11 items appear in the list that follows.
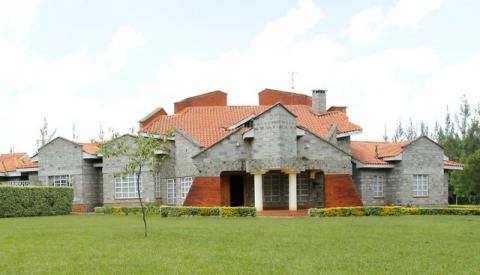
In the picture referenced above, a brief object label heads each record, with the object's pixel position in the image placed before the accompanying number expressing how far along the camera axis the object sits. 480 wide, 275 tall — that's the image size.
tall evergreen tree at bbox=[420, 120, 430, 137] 94.94
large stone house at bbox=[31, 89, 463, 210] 36.25
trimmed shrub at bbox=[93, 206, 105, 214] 40.66
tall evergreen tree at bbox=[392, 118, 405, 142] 96.62
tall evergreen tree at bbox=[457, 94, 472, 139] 74.56
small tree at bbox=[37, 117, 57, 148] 79.87
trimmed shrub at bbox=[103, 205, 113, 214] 40.16
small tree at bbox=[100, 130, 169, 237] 22.41
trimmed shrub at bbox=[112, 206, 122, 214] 39.66
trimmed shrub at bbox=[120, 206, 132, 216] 39.06
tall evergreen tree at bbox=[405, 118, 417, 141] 95.94
